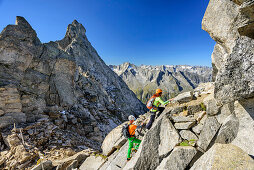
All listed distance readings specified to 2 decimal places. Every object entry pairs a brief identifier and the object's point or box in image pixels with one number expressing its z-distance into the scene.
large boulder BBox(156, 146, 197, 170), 6.04
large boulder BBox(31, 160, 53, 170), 9.36
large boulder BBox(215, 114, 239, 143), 5.58
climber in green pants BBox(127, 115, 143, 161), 8.58
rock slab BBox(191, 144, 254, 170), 3.78
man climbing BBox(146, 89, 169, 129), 8.84
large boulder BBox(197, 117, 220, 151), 6.17
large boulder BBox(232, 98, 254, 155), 4.90
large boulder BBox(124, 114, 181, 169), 7.07
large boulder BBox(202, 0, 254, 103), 4.13
